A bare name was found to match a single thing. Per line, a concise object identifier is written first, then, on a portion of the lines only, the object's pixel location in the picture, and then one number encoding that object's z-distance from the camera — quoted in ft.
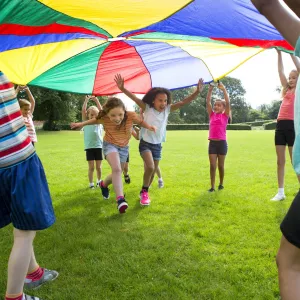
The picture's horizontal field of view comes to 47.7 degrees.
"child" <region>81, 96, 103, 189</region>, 19.90
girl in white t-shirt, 15.85
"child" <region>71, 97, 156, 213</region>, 14.28
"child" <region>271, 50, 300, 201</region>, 15.14
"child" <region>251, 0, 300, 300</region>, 4.61
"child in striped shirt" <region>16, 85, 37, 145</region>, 17.04
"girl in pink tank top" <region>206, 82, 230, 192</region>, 18.19
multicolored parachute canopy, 10.73
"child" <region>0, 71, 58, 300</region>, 6.44
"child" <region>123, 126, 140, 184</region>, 21.33
